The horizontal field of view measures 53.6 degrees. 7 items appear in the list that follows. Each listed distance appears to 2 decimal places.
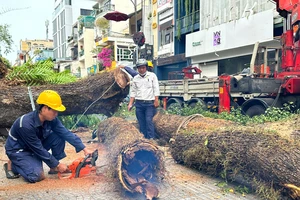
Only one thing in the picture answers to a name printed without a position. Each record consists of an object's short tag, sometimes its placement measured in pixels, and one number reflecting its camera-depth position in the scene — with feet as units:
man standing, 18.67
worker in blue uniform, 11.43
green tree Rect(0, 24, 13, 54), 33.29
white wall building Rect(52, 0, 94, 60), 161.89
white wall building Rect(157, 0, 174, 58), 71.97
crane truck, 22.34
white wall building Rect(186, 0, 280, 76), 44.86
